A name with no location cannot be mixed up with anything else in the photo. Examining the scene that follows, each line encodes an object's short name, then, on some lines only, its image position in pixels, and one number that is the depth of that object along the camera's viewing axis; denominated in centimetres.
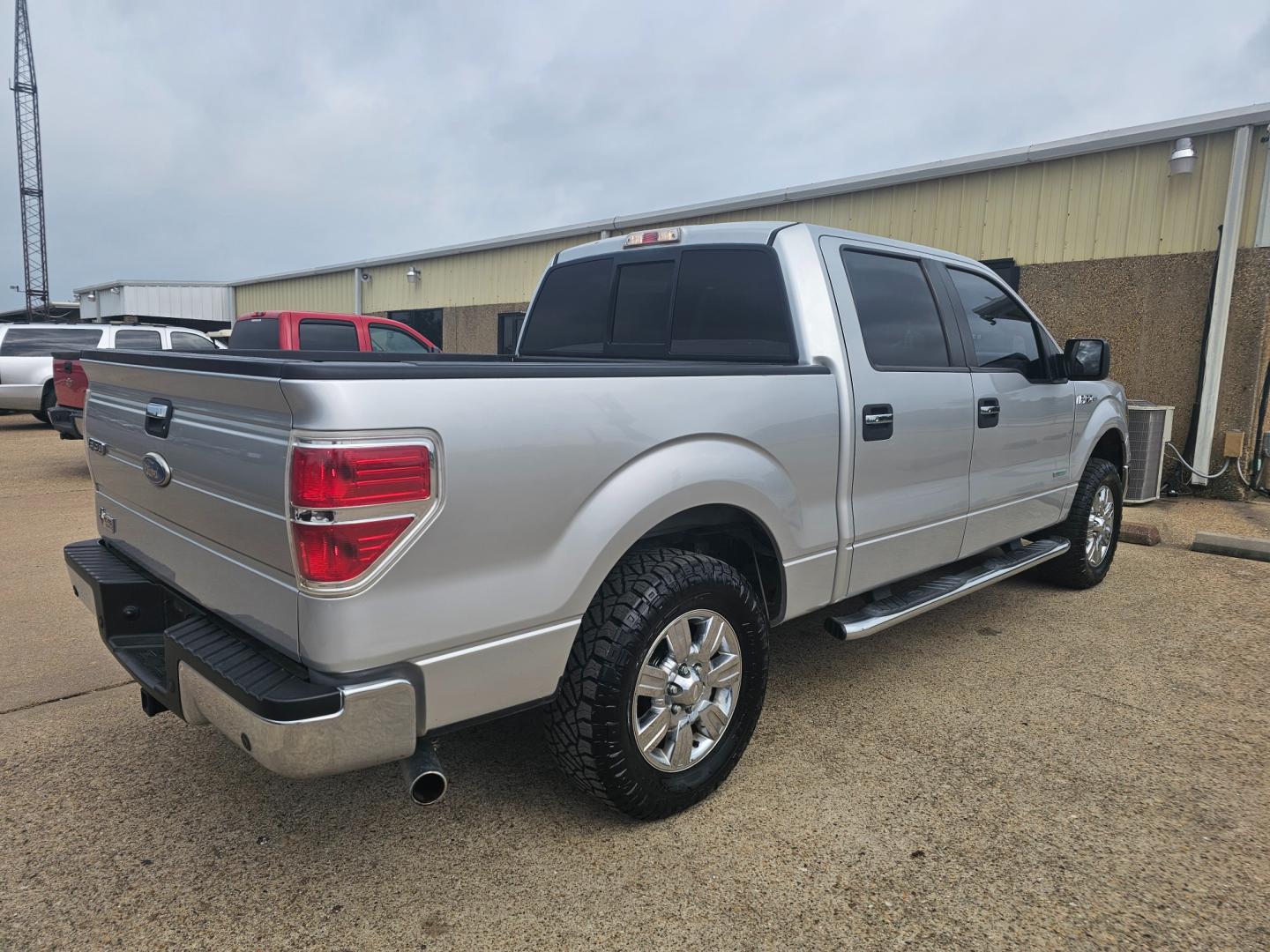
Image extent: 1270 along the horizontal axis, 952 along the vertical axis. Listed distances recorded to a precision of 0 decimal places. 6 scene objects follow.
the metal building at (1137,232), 772
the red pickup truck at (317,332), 959
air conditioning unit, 762
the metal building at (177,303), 2877
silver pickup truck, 181
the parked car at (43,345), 1249
